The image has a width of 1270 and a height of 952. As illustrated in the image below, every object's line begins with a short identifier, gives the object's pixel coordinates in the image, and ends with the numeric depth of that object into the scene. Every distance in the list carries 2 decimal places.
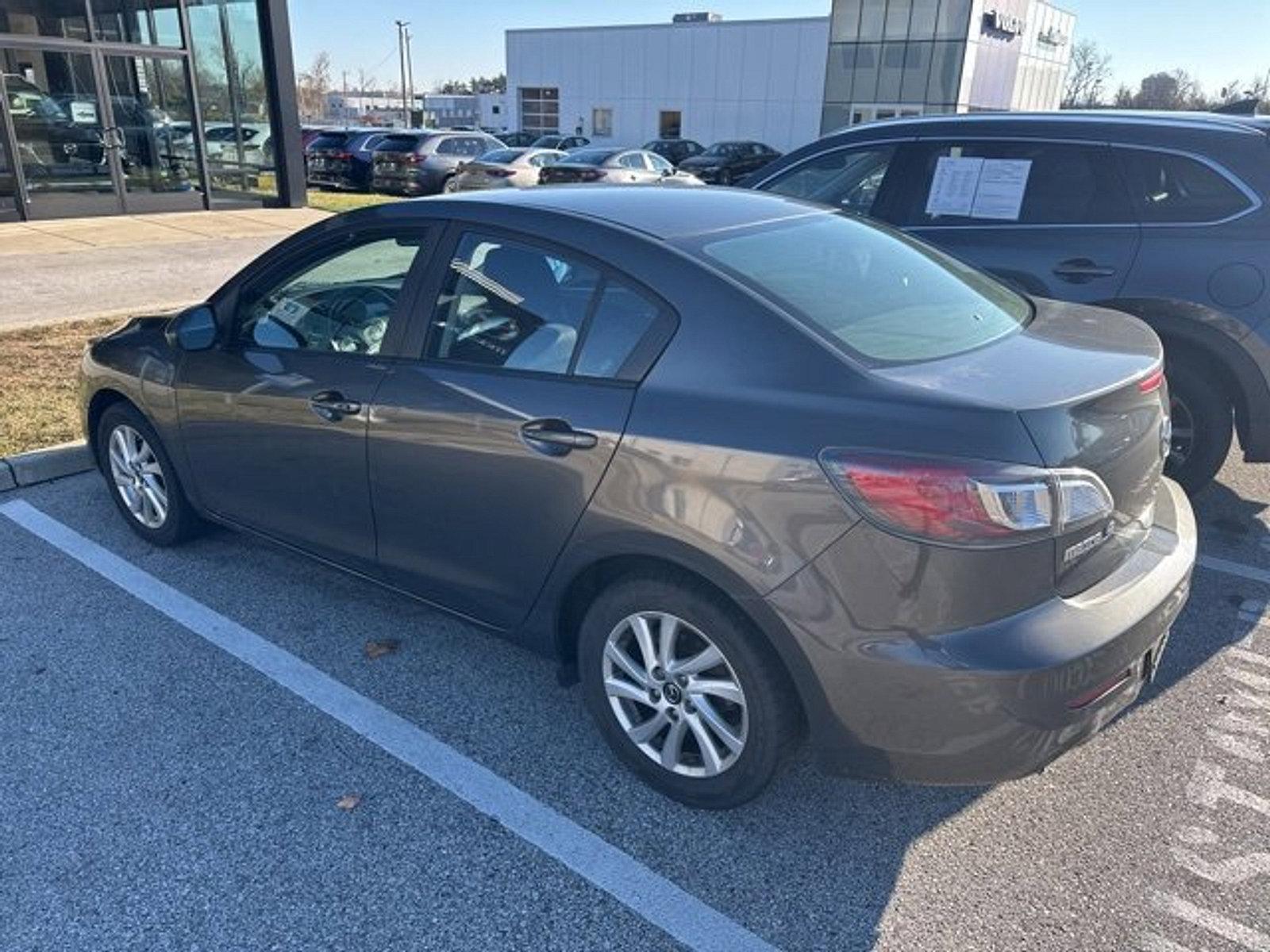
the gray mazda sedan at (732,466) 2.15
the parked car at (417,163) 19.81
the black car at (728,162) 30.52
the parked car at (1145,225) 4.23
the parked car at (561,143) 34.72
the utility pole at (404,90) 66.59
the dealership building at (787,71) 38.09
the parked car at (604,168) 18.44
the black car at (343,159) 21.06
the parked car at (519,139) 39.45
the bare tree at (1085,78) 91.25
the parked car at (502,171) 18.69
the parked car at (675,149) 36.62
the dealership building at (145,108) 13.23
